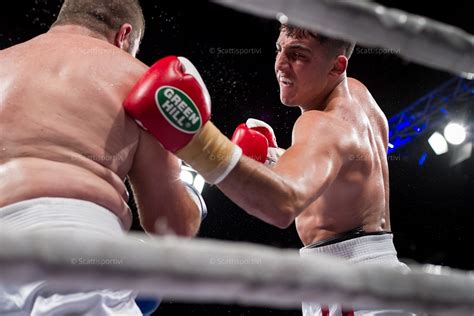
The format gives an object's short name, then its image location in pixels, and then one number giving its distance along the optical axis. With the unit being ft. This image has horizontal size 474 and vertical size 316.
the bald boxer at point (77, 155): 3.64
